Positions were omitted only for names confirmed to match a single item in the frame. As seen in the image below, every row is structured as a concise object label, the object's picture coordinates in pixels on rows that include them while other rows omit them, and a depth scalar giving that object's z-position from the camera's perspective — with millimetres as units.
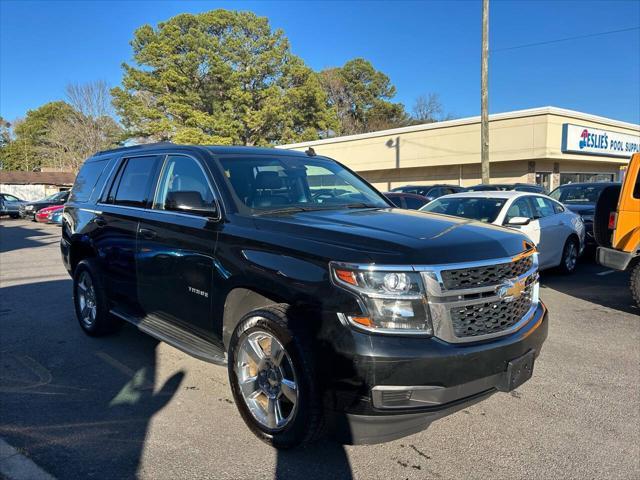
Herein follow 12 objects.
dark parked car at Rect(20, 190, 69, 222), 27703
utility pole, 16984
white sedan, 8156
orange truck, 6410
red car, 24742
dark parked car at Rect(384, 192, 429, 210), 14053
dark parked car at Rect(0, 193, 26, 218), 29547
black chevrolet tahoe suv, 2654
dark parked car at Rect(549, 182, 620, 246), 11588
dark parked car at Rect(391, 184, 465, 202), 18375
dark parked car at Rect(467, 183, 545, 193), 14909
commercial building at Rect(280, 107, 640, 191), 24328
